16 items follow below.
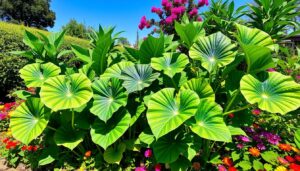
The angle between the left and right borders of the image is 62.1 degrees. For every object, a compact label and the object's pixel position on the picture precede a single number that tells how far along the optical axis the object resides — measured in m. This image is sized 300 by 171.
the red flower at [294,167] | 1.76
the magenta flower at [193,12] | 6.73
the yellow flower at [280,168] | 1.83
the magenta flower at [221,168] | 1.91
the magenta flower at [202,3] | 7.11
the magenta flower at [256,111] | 2.45
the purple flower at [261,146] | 2.08
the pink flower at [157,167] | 1.99
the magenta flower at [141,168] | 2.08
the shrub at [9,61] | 4.60
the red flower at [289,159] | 1.91
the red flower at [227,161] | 1.97
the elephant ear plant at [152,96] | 1.78
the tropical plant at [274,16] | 2.39
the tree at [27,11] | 31.72
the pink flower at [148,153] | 2.05
